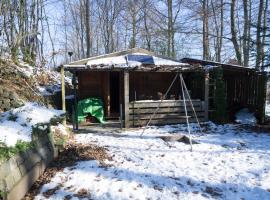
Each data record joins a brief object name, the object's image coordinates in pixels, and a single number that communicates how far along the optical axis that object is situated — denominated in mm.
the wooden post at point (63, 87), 10203
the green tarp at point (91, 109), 11586
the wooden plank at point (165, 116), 10984
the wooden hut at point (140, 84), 10859
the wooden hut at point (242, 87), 11109
